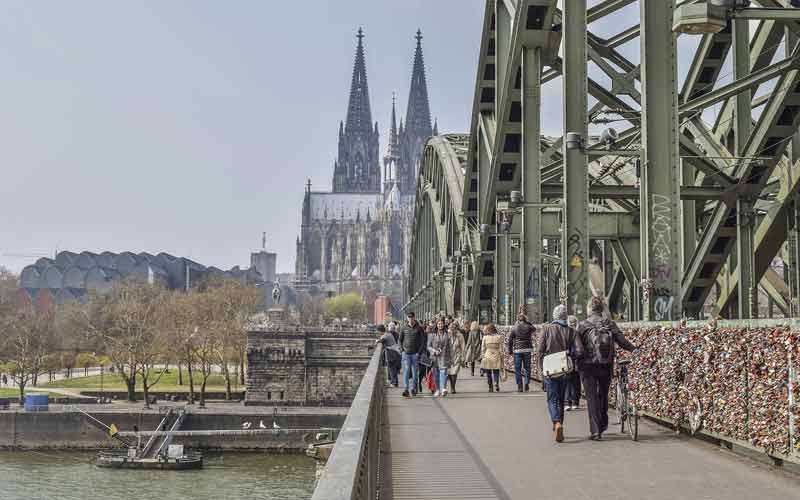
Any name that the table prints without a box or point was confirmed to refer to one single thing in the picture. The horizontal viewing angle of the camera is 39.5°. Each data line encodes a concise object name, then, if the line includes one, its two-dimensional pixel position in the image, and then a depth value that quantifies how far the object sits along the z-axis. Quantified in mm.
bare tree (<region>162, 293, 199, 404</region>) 91750
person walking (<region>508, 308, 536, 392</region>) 19844
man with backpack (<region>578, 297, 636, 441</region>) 12234
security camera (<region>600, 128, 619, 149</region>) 17172
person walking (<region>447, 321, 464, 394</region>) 20781
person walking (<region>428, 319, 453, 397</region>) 20359
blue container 66688
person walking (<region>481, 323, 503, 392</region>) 20688
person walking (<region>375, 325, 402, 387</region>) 24453
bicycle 12477
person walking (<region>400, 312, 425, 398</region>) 20500
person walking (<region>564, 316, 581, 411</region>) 16181
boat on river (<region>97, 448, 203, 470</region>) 56438
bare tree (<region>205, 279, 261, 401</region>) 95125
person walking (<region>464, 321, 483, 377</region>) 28380
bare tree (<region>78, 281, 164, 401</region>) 86188
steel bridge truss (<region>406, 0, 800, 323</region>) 15531
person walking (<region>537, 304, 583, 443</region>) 12359
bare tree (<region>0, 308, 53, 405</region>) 94625
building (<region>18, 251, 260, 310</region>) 188250
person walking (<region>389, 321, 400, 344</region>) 29759
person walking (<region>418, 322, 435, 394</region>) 21352
